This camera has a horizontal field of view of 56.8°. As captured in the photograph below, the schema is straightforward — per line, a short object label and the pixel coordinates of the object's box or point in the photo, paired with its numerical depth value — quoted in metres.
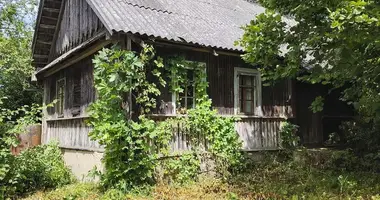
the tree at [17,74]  16.92
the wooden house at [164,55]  8.43
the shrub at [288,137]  10.51
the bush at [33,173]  8.25
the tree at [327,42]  6.16
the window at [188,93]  8.95
